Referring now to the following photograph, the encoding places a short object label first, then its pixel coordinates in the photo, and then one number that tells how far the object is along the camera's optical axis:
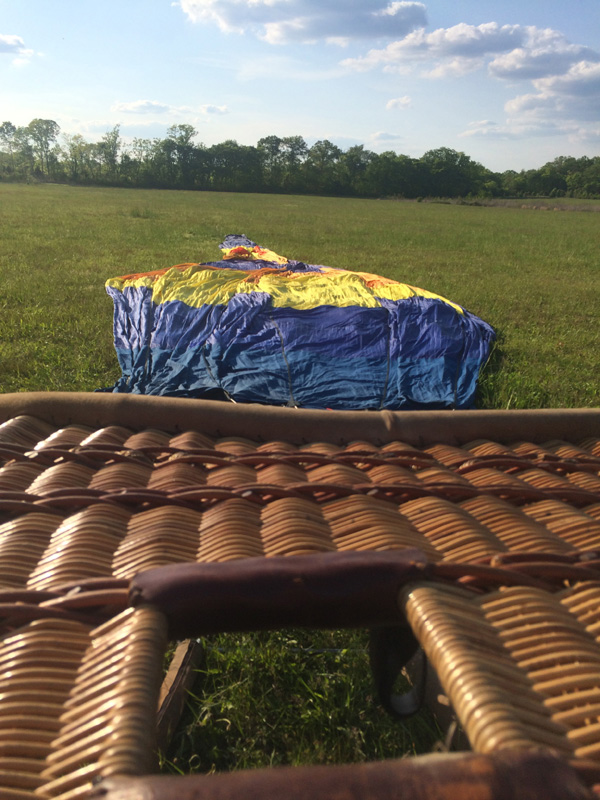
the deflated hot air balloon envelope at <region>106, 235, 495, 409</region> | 3.90
